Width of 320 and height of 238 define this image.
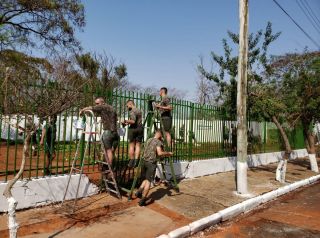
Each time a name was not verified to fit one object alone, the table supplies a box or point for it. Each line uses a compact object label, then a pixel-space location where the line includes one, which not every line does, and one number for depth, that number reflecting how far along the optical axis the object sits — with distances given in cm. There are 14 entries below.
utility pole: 633
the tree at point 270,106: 796
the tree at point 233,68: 870
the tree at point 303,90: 928
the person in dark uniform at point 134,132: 558
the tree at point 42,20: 1210
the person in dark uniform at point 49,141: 472
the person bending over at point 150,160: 506
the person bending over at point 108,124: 512
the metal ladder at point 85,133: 473
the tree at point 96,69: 1581
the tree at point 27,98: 317
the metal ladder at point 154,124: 574
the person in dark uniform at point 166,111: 617
